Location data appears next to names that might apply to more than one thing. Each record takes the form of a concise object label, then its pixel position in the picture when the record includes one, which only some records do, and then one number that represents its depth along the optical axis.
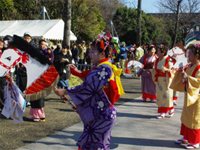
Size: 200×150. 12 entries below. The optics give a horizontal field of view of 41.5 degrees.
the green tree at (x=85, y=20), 26.38
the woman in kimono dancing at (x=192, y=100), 4.42
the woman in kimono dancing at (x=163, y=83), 6.47
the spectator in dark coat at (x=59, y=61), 7.63
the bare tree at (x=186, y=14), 25.81
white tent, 14.92
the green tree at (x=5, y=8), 21.95
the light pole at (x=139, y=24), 19.56
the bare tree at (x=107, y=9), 37.84
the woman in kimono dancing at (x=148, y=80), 8.09
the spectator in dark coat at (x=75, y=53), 15.14
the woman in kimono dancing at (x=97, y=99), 2.94
